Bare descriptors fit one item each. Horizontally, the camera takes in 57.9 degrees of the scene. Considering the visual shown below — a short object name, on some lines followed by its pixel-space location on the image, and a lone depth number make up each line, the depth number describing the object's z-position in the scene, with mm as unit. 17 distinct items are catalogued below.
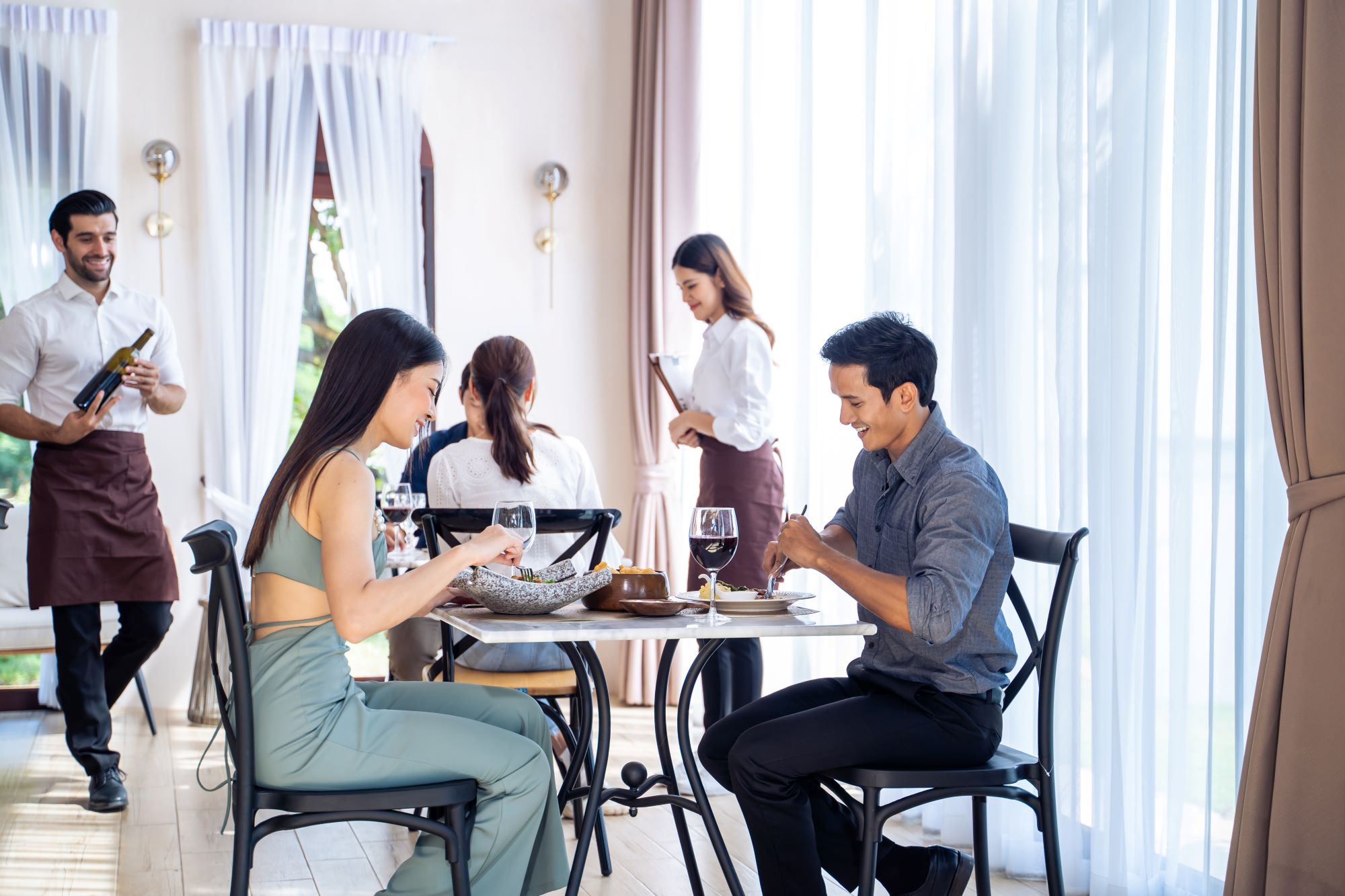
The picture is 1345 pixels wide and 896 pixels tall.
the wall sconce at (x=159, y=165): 4762
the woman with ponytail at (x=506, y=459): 3078
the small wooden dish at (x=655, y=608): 1926
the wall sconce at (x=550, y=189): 5133
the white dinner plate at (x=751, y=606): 1999
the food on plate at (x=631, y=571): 2021
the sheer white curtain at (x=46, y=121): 4633
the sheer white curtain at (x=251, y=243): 4820
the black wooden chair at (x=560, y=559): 2605
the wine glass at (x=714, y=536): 1945
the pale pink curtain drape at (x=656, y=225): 4855
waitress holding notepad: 3617
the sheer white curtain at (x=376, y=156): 4973
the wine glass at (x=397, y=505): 3107
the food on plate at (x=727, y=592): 2078
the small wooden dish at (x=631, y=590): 1987
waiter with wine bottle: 3539
